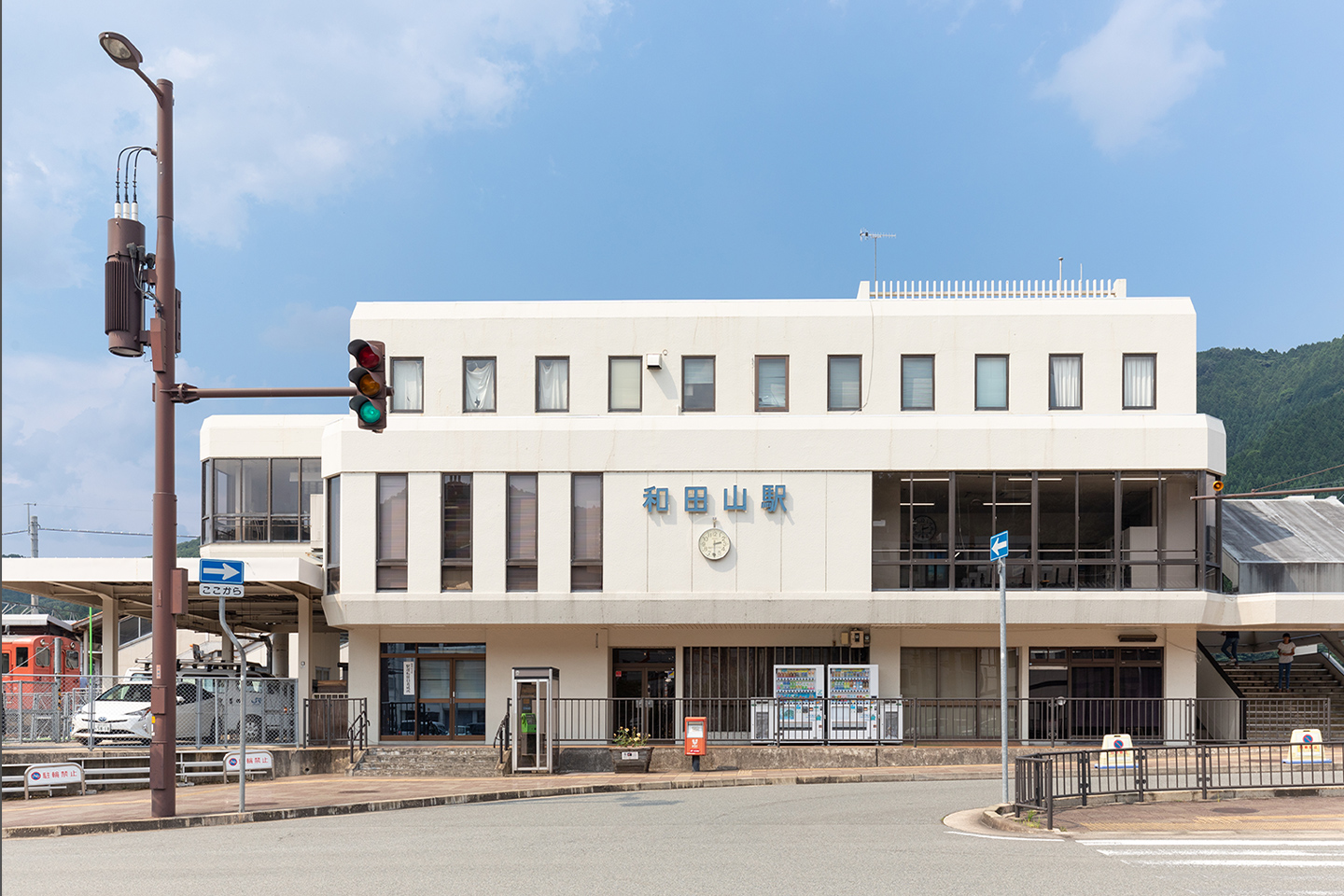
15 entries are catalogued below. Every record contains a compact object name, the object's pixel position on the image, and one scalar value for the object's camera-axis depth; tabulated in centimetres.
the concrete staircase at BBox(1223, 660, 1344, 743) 2955
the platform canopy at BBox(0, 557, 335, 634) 2688
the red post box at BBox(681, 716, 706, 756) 2436
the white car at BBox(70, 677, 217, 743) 2500
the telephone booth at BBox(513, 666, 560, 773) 2422
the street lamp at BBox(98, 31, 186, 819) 1620
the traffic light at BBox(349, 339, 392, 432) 1330
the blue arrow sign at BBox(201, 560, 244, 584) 1636
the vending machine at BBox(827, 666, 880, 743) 2644
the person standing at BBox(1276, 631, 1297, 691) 2981
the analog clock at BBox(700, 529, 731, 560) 2723
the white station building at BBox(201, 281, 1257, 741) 2717
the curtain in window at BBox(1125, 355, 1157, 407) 2800
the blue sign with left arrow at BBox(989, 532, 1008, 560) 1681
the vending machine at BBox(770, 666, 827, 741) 2655
